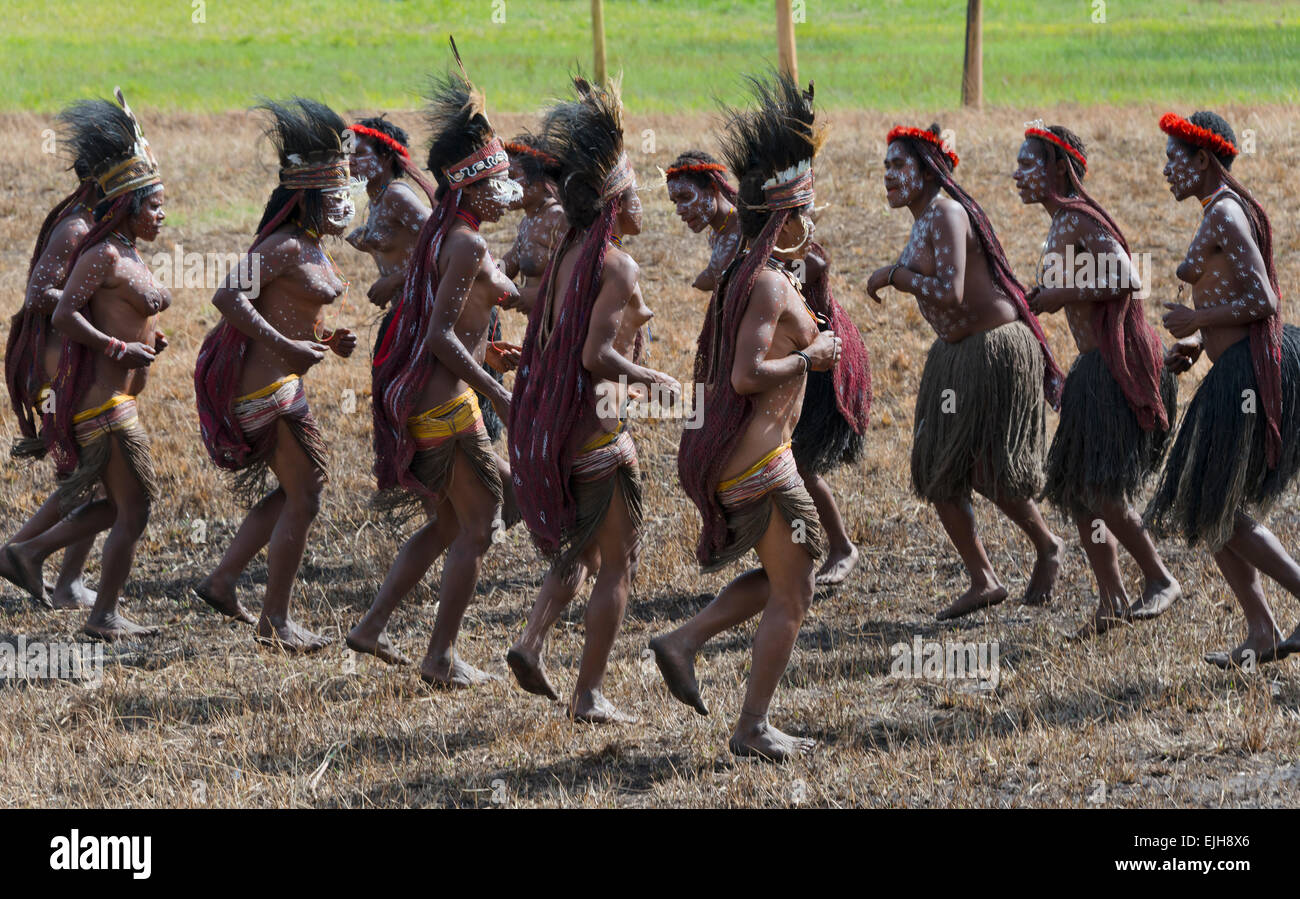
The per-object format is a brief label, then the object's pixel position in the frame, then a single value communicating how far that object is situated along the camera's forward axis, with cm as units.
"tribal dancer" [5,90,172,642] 1176
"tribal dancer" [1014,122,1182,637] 1122
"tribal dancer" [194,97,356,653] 1134
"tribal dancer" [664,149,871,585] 1273
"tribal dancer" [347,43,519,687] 1046
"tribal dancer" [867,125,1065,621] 1153
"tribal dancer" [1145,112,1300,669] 1011
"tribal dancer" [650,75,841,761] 872
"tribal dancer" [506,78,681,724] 915
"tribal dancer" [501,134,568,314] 1379
